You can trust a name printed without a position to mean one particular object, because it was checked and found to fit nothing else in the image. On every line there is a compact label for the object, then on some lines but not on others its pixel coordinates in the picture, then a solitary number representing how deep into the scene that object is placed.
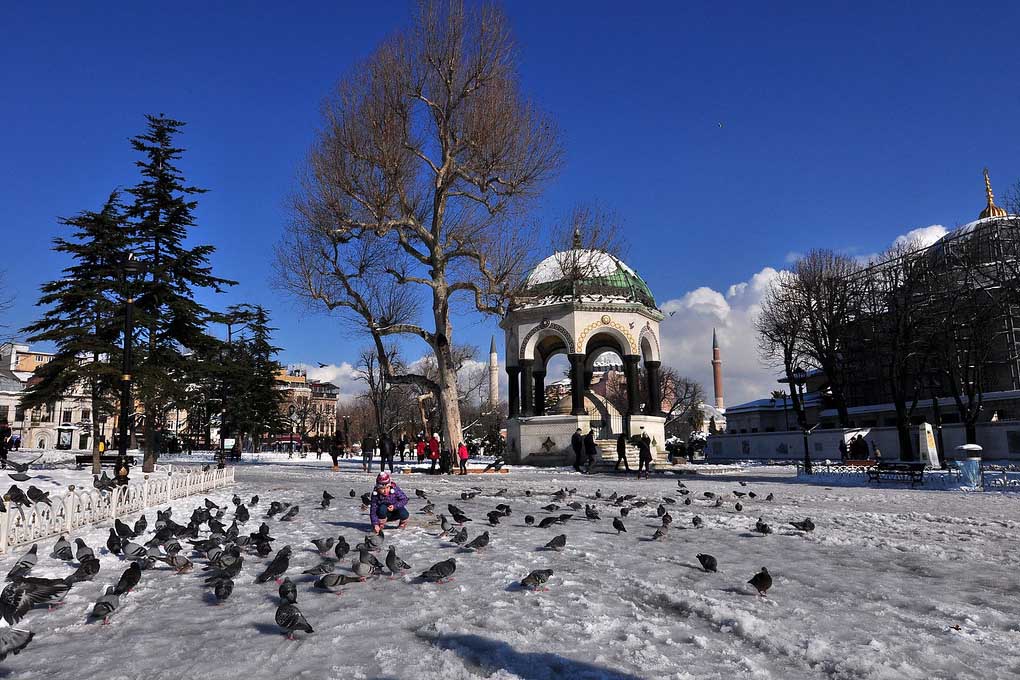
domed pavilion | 30.69
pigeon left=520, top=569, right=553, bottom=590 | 5.82
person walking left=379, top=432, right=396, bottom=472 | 22.95
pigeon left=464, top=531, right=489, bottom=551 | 7.53
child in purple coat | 9.30
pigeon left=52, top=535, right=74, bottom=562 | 6.95
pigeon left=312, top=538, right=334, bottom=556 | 7.33
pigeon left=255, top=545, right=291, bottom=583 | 6.17
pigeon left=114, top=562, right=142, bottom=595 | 5.58
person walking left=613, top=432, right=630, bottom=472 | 23.09
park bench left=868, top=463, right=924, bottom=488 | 17.27
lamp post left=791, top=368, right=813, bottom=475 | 26.51
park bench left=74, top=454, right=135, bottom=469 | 21.37
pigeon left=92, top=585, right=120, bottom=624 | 5.14
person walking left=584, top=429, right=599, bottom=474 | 24.11
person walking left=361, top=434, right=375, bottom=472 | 26.95
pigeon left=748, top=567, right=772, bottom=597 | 5.69
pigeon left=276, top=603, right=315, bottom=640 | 4.68
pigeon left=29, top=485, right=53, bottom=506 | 8.96
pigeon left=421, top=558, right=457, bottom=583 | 6.05
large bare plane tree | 21.80
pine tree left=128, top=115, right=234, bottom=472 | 22.45
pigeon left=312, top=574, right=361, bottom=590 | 5.86
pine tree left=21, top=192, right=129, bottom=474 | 21.05
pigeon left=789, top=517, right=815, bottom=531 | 9.18
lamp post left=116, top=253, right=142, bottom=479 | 12.68
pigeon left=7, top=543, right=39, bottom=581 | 5.58
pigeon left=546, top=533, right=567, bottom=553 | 7.57
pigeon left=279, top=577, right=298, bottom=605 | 5.18
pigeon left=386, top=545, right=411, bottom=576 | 6.36
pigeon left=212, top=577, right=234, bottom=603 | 5.63
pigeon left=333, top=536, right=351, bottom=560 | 6.97
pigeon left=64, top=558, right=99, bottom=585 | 6.12
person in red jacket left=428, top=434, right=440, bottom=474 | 24.23
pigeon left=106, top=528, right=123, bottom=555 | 7.32
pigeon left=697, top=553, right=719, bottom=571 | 6.64
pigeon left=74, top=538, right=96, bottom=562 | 6.62
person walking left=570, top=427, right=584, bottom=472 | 23.89
